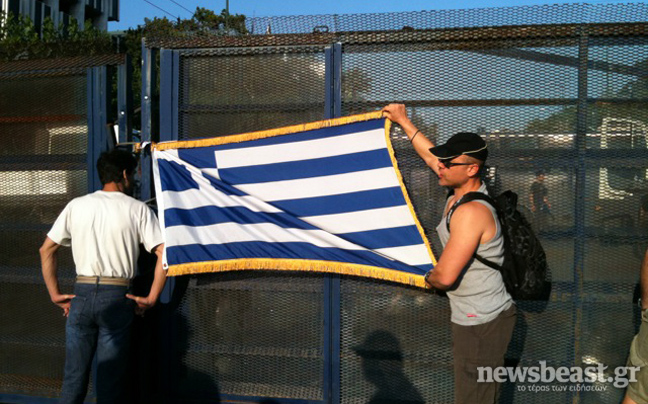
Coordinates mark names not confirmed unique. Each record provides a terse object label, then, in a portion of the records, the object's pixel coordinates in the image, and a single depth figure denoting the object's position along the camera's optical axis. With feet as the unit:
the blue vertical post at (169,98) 14.21
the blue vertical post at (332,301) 13.53
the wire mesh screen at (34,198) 14.92
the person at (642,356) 11.09
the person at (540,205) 12.79
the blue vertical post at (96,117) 14.62
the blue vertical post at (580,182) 12.64
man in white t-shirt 12.60
